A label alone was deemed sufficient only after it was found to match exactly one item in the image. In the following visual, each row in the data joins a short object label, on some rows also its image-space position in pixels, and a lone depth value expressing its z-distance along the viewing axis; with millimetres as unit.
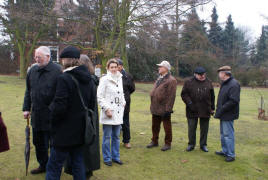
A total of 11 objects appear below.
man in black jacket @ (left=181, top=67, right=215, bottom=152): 5848
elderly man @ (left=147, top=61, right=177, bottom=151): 5785
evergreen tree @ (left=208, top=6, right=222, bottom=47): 45938
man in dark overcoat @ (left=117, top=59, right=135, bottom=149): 6055
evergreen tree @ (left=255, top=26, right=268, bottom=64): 44812
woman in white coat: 4883
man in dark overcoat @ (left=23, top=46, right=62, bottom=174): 4008
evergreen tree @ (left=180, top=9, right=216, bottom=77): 20581
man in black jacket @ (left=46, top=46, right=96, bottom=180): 3229
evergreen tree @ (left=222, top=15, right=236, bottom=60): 47625
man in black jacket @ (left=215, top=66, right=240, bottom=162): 5246
